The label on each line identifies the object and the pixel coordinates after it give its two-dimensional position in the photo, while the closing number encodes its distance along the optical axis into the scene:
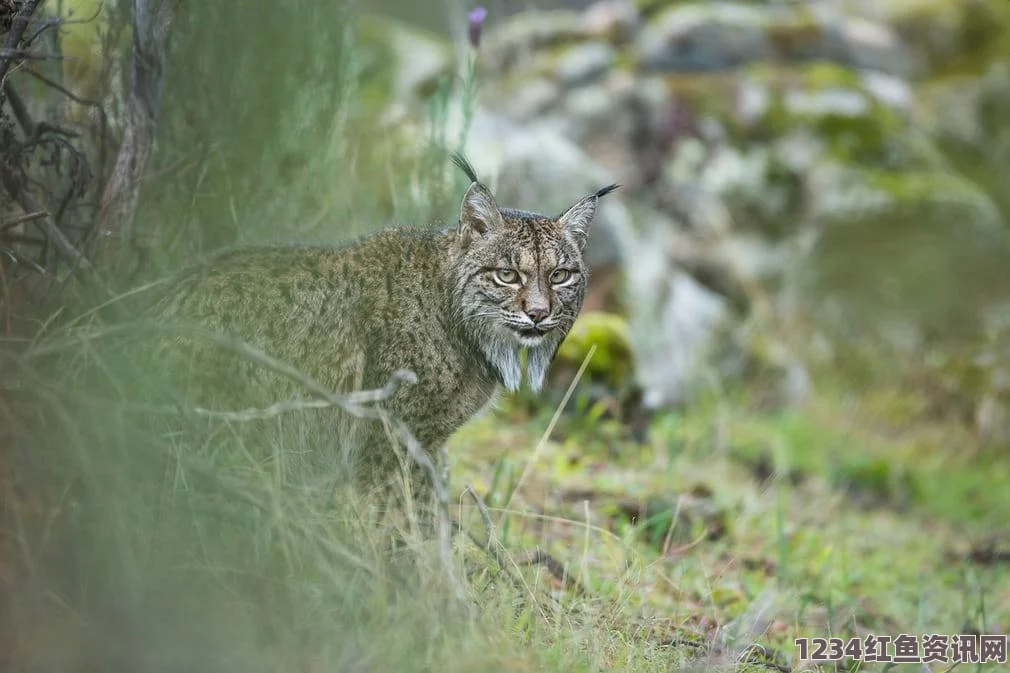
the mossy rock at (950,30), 26.81
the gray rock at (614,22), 26.61
